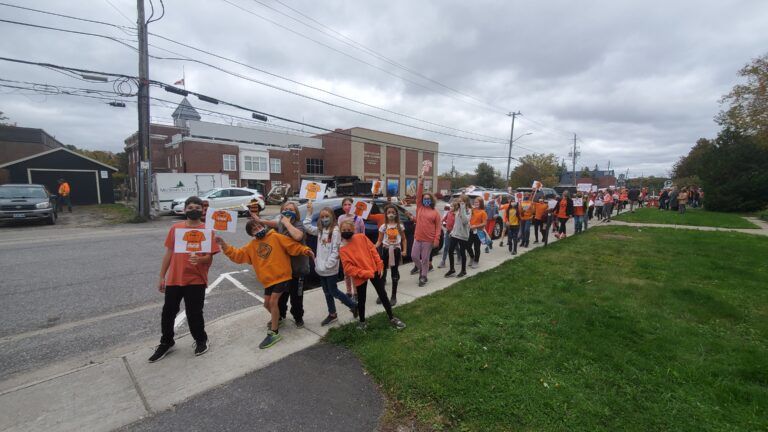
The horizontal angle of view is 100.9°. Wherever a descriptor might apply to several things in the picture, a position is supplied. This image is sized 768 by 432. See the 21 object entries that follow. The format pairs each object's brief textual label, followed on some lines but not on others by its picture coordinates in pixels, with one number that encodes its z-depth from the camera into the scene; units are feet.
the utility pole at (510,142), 122.71
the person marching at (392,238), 16.88
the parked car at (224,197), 59.41
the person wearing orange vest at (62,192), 60.59
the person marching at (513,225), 28.76
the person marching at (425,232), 18.92
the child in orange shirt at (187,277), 10.94
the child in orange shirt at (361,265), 12.96
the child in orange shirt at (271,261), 12.20
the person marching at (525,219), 29.76
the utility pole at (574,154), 179.73
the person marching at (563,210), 33.73
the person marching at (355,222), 16.11
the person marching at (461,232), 20.88
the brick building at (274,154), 120.57
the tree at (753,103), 47.24
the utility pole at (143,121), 48.11
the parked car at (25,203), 41.47
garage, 77.25
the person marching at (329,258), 13.34
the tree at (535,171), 202.39
